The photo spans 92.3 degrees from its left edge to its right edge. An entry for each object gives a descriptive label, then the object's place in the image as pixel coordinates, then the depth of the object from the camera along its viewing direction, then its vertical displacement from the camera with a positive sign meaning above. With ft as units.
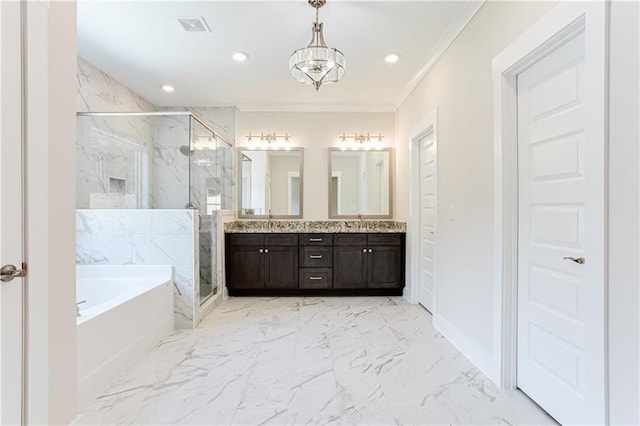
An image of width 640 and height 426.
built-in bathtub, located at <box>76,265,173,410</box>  6.07 -2.58
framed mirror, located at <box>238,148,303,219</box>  14.49 +1.32
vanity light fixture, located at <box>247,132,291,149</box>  14.60 +3.37
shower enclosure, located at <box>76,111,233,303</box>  10.20 +1.63
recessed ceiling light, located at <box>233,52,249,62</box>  9.68 +4.94
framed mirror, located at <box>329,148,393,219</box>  14.51 +1.23
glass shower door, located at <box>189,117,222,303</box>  10.81 +0.61
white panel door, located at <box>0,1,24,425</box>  3.41 +0.02
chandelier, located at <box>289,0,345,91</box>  7.30 +3.62
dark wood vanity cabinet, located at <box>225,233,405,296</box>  13.04 -2.17
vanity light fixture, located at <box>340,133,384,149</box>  14.65 +3.33
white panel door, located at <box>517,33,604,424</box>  4.17 -0.48
